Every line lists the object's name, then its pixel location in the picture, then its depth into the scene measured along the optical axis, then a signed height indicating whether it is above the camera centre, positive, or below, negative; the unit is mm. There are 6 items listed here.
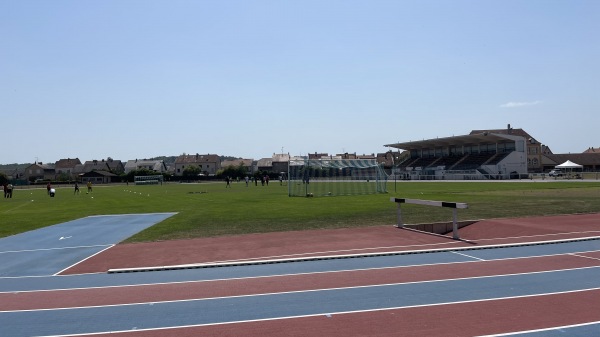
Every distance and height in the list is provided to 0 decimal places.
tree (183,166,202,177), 126500 +1612
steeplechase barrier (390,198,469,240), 13398 -960
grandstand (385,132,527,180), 75812 +2432
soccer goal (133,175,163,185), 97250 -429
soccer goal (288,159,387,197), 40469 -37
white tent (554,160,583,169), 70275 +691
